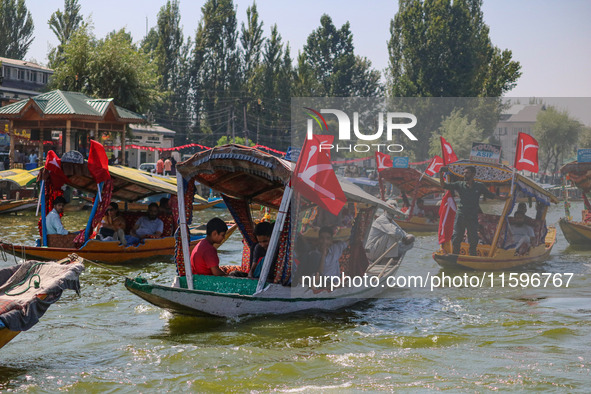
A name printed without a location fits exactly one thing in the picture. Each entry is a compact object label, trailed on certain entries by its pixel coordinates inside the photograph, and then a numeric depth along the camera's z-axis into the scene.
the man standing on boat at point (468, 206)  14.31
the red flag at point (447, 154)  14.68
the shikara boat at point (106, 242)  13.39
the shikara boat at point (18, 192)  23.64
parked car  38.92
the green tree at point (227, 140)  46.92
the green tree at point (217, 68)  53.72
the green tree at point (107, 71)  32.12
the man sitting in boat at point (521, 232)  15.20
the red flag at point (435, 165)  19.06
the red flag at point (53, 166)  14.02
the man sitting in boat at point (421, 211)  23.19
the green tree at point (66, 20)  48.41
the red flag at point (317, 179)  9.16
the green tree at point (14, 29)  51.22
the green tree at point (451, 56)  45.84
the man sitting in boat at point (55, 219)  14.07
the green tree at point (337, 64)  55.92
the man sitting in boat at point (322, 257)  10.13
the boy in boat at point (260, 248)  9.71
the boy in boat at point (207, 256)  9.28
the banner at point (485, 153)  13.96
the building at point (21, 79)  43.81
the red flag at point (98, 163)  13.59
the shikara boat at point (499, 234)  14.03
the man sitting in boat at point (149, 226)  15.52
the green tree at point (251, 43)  54.34
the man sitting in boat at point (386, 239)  13.05
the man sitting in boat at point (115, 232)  14.61
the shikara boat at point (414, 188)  20.84
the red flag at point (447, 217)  14.67
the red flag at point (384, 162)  20.68
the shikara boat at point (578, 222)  18.86
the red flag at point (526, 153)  13.81
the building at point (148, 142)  47.16
